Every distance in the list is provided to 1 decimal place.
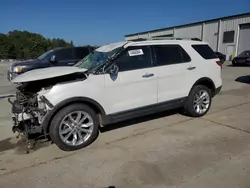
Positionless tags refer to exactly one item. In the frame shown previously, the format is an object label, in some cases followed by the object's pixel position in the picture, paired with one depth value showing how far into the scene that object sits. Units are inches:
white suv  151.1
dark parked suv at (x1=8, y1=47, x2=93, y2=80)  383.9
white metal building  1131.3
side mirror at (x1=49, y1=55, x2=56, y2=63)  363.6
